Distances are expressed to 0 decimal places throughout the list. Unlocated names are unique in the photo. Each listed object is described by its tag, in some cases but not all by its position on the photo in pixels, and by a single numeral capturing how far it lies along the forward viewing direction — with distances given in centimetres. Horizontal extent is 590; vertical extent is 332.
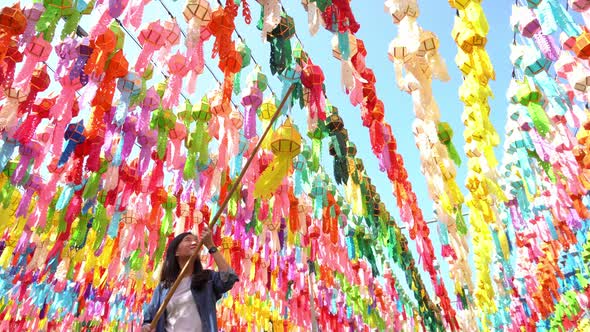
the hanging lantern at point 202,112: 374
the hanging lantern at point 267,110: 393
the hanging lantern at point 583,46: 266
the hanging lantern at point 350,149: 427
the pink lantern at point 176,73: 290
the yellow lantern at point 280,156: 283
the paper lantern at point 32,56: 257
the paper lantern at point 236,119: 404
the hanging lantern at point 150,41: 274
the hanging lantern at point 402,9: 269
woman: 183
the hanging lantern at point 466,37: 283
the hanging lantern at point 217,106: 356
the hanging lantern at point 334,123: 376
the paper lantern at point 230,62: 279
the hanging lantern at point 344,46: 261
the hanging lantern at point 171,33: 288
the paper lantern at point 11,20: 238
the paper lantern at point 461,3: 280
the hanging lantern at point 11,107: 288
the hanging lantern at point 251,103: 349
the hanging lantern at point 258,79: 364
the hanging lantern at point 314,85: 318
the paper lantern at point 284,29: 283
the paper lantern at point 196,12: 266
